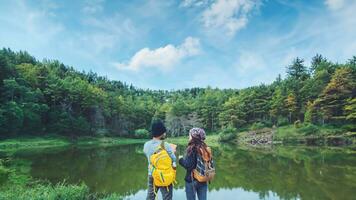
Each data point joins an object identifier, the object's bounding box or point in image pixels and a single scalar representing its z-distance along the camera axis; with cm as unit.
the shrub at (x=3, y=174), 1065
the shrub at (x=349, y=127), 3428
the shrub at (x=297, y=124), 3951
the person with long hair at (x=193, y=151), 472
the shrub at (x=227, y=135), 4479
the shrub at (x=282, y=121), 4559
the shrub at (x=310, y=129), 3634
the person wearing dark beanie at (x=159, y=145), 450
